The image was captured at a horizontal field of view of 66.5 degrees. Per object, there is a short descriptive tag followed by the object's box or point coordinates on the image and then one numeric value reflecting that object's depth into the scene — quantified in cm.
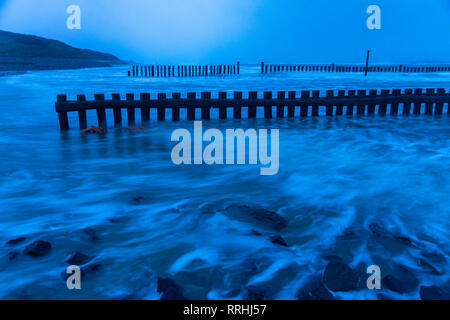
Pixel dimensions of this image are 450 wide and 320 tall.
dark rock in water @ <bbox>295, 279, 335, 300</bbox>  262
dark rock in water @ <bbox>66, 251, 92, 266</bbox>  304
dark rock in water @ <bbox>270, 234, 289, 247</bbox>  338
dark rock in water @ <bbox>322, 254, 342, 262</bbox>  314
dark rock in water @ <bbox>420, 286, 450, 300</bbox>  258
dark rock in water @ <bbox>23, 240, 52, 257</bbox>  318
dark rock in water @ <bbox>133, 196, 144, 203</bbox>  445
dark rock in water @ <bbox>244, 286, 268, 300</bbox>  266
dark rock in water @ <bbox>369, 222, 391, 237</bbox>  357
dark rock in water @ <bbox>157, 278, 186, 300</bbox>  262
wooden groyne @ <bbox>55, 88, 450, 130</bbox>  886
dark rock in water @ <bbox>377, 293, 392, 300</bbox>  262
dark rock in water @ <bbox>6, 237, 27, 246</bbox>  337
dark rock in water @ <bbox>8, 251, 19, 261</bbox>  309
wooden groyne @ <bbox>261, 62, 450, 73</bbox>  6204
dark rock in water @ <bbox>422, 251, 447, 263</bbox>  311
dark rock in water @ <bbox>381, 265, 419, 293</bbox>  272
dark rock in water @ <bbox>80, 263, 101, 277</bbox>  290
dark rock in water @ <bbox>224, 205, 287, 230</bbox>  378
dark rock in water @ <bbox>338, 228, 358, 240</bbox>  352
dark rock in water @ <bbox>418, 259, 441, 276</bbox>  293
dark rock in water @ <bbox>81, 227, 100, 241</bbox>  348
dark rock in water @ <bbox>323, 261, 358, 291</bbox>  272
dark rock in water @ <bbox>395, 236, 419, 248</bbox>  336
